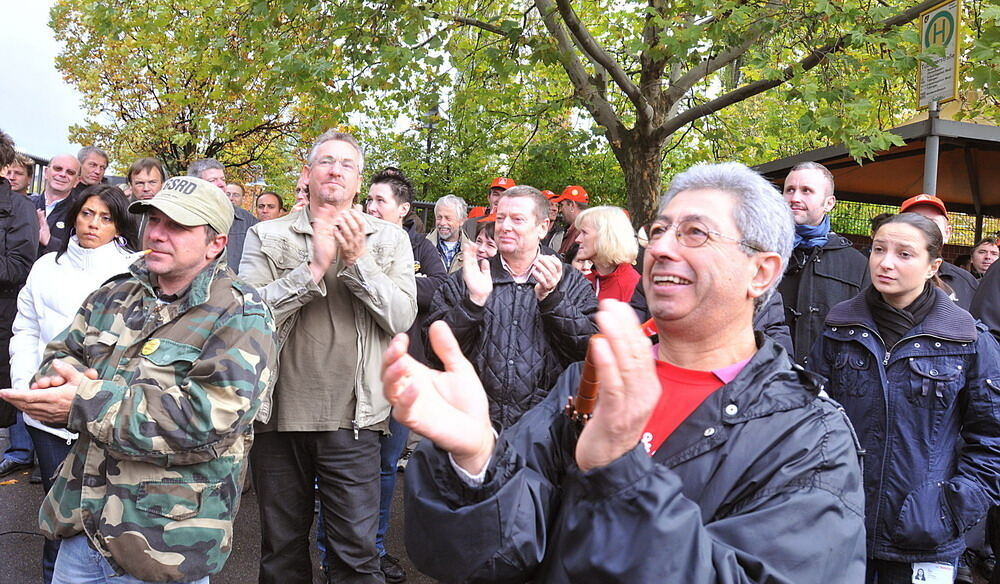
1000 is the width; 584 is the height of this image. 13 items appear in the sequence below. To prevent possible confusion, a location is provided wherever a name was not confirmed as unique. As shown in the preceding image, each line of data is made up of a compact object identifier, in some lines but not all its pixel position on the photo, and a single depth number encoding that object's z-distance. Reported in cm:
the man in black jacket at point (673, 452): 134
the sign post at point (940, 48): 662
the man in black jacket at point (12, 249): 504
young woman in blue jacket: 296
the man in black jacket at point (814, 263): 423
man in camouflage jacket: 242
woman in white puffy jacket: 362
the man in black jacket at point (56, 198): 596
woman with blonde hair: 455
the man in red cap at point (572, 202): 745
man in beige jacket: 350
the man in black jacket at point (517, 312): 360
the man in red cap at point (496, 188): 728
